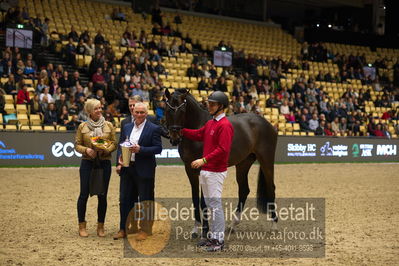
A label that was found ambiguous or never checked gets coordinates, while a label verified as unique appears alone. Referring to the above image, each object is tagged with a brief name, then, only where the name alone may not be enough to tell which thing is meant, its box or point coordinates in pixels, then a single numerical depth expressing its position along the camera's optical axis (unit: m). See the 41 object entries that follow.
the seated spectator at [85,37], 21.78
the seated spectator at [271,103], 24.67
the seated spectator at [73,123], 17.14
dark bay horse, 7.43
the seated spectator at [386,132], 26.25
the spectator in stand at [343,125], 25.34
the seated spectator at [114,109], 18.15
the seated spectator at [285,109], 24.50
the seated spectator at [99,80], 19.33
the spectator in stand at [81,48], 21.53
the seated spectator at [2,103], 16.83
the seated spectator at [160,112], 16.61
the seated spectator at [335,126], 24.64
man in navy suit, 7.20
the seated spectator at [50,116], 17.16
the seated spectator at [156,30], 27.16
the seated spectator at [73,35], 21.95
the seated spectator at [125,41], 24.03
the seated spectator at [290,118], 24.35
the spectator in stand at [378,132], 26.19
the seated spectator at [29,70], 18.73
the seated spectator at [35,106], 17.19
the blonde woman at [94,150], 7.36
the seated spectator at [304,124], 24.17
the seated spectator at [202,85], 23.30
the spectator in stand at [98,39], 22.70
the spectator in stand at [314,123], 24.17
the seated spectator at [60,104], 17.52
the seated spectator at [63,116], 17.38
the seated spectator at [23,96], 17.23
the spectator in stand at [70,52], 21.44
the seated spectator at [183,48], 26.40
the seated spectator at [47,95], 17.52
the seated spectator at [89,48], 21.64
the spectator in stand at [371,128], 26.36
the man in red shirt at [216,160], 6.47
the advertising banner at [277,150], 16.07
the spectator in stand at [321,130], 23.58
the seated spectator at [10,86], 17.56
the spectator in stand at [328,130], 24.06
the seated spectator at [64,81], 19.08
